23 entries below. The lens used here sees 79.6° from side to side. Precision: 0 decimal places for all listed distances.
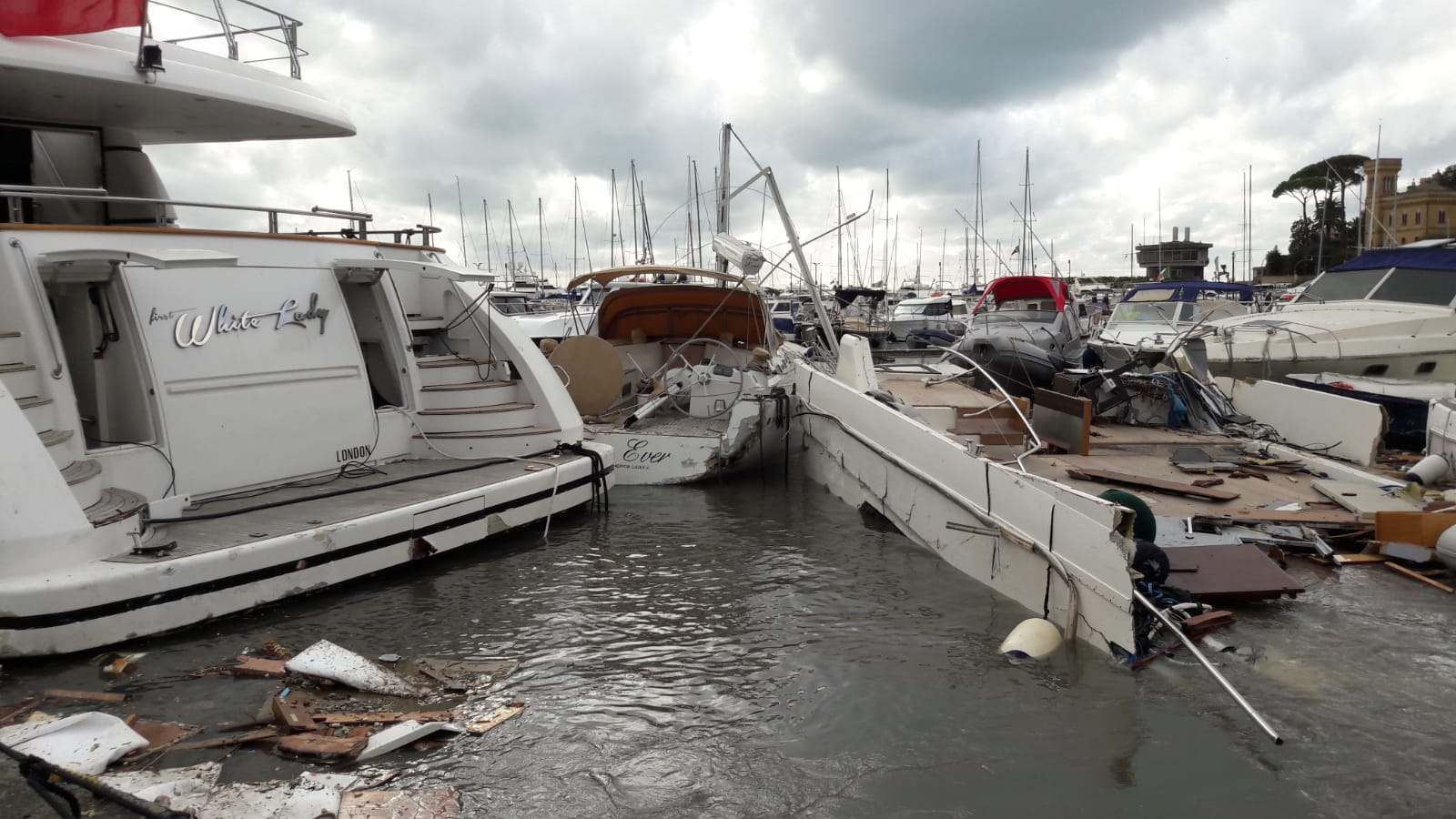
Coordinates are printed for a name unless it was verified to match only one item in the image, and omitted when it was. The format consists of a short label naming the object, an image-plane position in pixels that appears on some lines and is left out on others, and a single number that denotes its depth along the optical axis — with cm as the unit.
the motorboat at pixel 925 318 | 3002
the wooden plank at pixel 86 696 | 451
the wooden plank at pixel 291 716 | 428
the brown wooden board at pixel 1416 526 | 676
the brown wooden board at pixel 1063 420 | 949
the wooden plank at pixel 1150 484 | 784
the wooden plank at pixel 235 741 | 414
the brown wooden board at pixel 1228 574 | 591
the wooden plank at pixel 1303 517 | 729
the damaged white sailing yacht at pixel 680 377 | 1030
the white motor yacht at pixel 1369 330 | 1238
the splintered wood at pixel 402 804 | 366
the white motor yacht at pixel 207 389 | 513
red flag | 627
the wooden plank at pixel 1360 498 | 754
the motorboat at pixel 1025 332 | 1401
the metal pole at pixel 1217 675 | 425
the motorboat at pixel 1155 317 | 1502
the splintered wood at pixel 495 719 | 444
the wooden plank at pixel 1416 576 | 627
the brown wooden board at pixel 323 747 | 407
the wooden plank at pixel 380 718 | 440
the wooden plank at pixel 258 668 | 492
